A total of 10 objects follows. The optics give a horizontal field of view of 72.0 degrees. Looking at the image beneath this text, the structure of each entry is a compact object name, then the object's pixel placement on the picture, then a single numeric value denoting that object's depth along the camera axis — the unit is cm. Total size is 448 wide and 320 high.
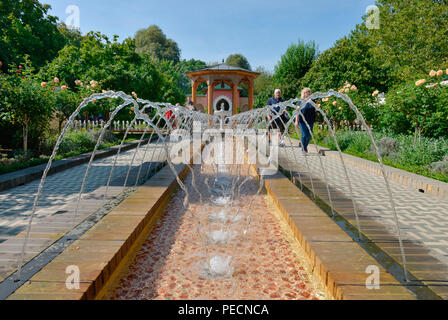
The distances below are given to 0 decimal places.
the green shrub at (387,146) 759
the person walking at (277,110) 899
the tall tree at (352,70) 1377
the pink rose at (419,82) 696
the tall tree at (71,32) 3303
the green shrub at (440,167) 532
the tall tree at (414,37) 1931
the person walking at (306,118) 774
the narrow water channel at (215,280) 205
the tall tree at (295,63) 2864
